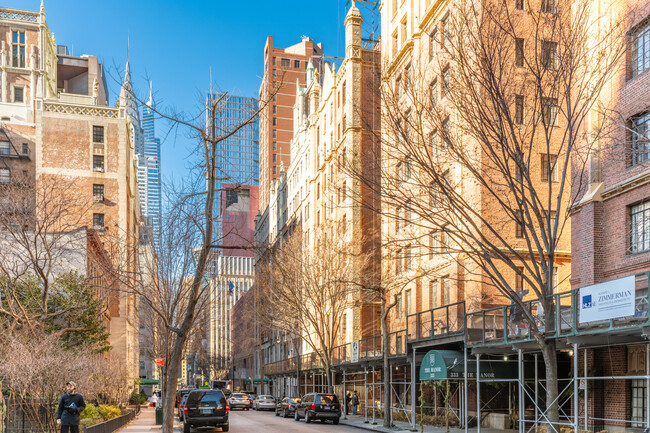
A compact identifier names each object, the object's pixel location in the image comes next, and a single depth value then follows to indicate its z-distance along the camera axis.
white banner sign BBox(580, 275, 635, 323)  16.23
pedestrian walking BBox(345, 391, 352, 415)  43.20
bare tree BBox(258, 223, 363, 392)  42.53
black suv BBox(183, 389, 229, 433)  27.67
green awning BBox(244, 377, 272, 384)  87.65
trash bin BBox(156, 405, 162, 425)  33.16
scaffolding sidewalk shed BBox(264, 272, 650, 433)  17.48
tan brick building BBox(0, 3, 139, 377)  65.06
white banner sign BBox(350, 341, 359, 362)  39.47
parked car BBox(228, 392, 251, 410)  56.91
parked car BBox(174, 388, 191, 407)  43.41
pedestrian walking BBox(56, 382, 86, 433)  16.47
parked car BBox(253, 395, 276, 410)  56.78
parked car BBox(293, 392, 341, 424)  35.69
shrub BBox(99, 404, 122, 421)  27.39
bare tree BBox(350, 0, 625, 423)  17.12
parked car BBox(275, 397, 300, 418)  43.69
